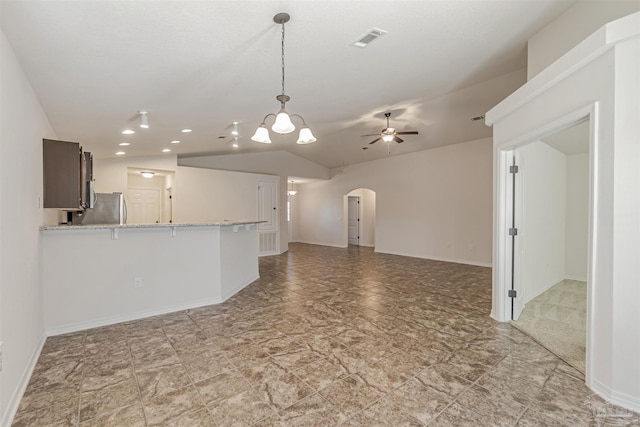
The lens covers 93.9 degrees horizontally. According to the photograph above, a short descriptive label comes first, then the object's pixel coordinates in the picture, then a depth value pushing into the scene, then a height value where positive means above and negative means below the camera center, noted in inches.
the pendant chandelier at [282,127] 86.3 +29.1
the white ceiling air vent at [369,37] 98.6 +58.9
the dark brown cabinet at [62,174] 120.6 +14.2
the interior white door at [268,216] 363.6 -8.0
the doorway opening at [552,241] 132.1 -19.4
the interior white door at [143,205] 317.7 +4.4
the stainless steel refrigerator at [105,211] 180.7 -1.2
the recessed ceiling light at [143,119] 147.2 +44.6
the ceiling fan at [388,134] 224.5 +57.6
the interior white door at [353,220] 476.7 -16.7
